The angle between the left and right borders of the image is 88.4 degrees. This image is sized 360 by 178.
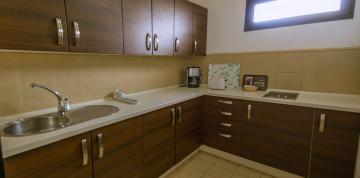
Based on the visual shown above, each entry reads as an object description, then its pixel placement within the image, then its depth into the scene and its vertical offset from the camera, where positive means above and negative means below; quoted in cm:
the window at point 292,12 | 184 +64
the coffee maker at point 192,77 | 257 -11
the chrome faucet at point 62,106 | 133 -28
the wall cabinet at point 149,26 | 156 +39
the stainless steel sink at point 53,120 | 116 -37
